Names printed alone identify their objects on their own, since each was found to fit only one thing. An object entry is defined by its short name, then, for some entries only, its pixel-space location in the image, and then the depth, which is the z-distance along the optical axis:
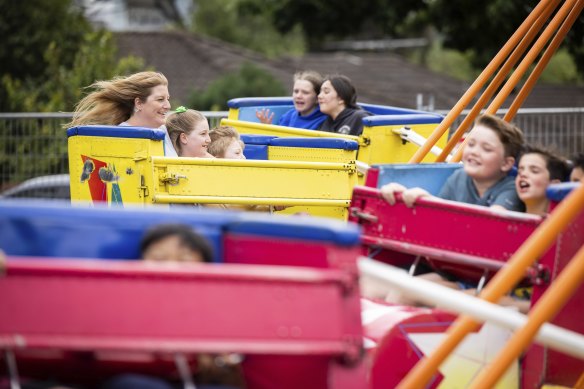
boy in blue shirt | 9.97
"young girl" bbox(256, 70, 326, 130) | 17.69
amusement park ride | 5.79
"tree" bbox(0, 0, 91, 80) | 38.60
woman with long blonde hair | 14.07
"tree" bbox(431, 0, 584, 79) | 27.28
